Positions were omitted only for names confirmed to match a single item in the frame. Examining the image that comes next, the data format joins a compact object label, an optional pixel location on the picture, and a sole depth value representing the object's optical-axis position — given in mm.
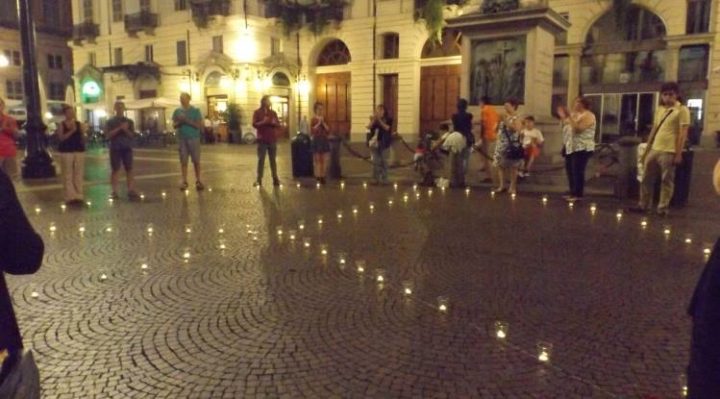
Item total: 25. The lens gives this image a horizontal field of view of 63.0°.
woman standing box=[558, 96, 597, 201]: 9586
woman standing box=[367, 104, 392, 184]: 12516
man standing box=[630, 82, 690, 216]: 8062
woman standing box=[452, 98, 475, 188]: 11578
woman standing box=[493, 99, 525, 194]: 10430
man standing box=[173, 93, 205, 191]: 11000
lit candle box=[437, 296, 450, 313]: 4469
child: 11773
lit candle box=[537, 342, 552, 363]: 3555
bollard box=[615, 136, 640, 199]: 9969
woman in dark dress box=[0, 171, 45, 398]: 1742
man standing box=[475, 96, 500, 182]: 12281
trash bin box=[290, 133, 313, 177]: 13773
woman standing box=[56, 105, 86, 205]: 9883
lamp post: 13078
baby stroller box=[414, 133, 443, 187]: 12164
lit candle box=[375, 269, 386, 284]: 5273
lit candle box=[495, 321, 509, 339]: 3934
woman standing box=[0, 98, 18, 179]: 9688
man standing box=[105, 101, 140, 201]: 10352
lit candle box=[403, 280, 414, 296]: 4914
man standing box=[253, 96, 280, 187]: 12008
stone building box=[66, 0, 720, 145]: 26031
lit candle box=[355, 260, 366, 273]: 5599
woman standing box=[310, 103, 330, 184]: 12633
